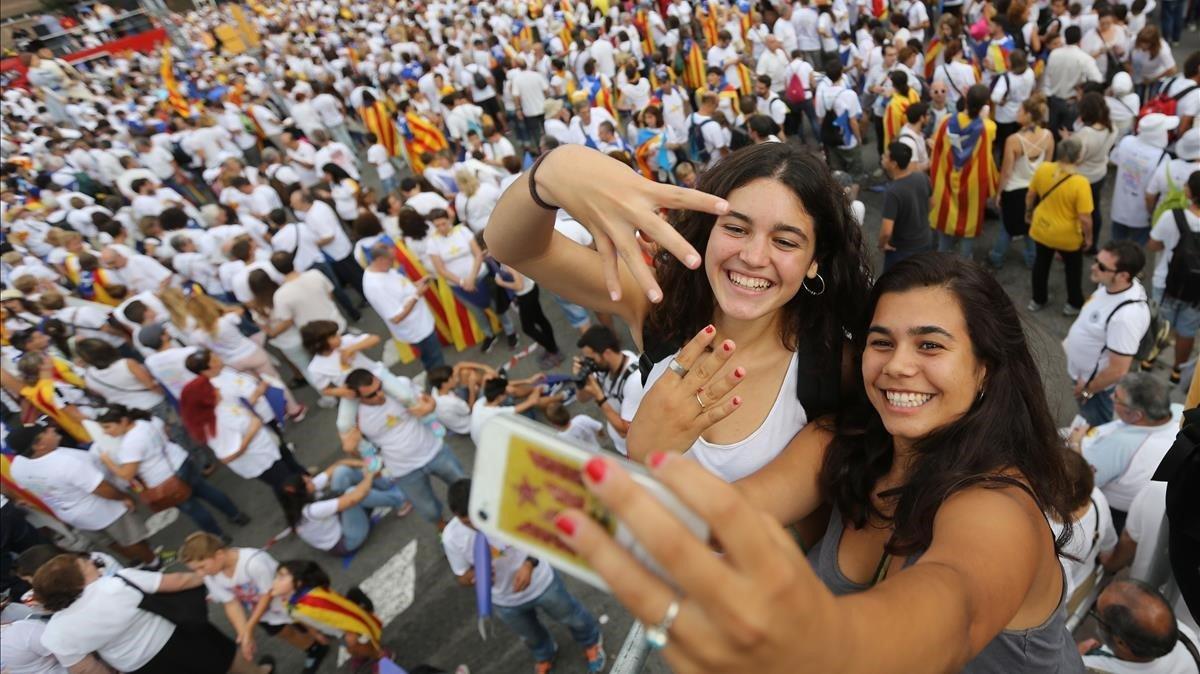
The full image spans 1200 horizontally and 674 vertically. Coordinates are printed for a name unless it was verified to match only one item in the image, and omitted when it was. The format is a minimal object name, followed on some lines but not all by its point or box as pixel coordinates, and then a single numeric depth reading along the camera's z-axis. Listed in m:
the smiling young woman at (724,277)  1.32
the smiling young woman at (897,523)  0.63
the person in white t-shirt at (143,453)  4.67
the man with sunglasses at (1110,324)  3.64
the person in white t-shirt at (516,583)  3.41
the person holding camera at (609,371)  3.96
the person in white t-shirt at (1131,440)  2.85
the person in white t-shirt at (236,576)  3.63
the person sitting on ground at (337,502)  4.60
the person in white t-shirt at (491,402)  4.08
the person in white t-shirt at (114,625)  3.29
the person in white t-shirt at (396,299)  5.61
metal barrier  1.21
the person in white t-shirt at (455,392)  4.62
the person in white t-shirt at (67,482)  4.50
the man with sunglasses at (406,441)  4.18
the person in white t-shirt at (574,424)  4.01
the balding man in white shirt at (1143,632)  2.28
